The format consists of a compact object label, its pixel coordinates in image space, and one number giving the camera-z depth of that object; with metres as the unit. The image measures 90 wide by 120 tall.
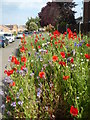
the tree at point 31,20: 69.69
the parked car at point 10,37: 29.39
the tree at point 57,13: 26.94
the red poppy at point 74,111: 1.98
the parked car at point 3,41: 20.60
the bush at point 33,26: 60.94
